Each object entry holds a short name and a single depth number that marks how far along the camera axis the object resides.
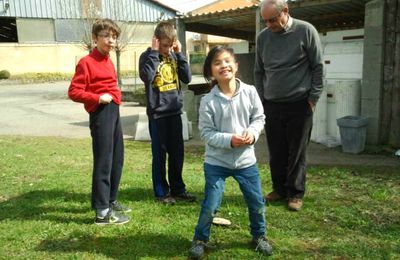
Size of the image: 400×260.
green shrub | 28.99
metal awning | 8.35
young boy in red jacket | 3.73
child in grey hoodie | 3.17
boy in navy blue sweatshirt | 4.26
